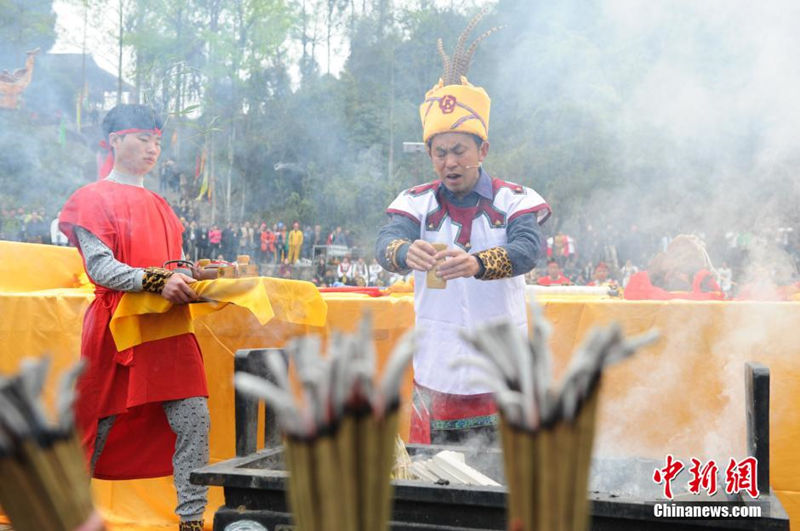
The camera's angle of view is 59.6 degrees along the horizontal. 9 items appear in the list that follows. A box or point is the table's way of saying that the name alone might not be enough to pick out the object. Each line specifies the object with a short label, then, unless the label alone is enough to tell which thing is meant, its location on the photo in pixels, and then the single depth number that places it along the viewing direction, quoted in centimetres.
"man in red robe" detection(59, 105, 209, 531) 272
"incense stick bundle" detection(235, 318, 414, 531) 55
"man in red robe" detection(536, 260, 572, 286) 788
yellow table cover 309
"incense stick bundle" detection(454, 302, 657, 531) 57
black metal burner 170
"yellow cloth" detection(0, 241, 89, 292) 407
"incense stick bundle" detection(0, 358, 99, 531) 56
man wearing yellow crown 262
